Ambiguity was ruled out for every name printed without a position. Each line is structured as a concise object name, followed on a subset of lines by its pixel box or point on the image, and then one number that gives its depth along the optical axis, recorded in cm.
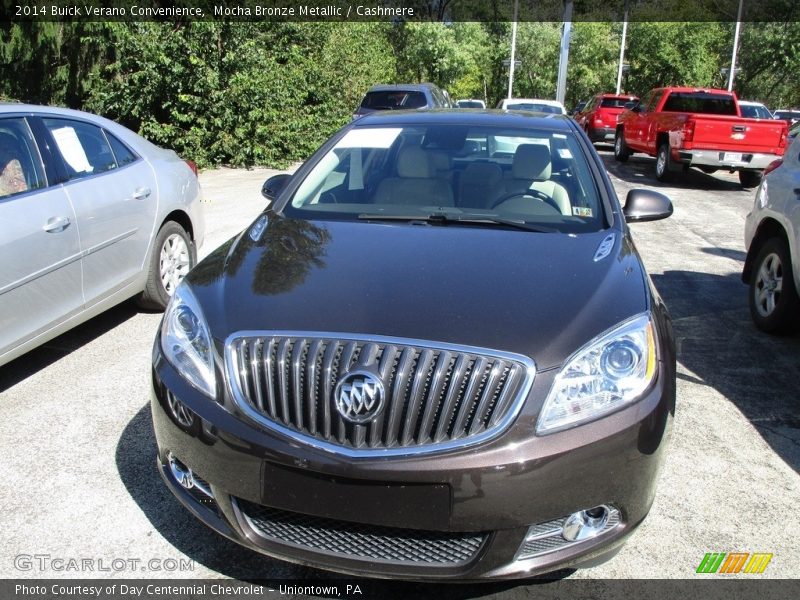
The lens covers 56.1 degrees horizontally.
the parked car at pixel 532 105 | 1870
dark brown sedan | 224
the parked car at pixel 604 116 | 2305
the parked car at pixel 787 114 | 2853
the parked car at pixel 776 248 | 509
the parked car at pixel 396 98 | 1695
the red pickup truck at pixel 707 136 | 1345
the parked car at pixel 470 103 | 2565
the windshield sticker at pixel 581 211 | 361
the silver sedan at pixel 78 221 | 401
